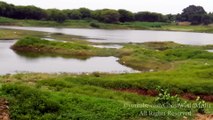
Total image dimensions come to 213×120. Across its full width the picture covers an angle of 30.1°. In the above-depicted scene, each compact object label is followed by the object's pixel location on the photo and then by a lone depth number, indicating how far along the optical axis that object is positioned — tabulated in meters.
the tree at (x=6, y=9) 138.01
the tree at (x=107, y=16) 163.12
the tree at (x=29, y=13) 143.71
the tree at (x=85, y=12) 173.50
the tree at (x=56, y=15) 153.34
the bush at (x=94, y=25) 156.75
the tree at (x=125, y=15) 176.57
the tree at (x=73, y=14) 167.38
